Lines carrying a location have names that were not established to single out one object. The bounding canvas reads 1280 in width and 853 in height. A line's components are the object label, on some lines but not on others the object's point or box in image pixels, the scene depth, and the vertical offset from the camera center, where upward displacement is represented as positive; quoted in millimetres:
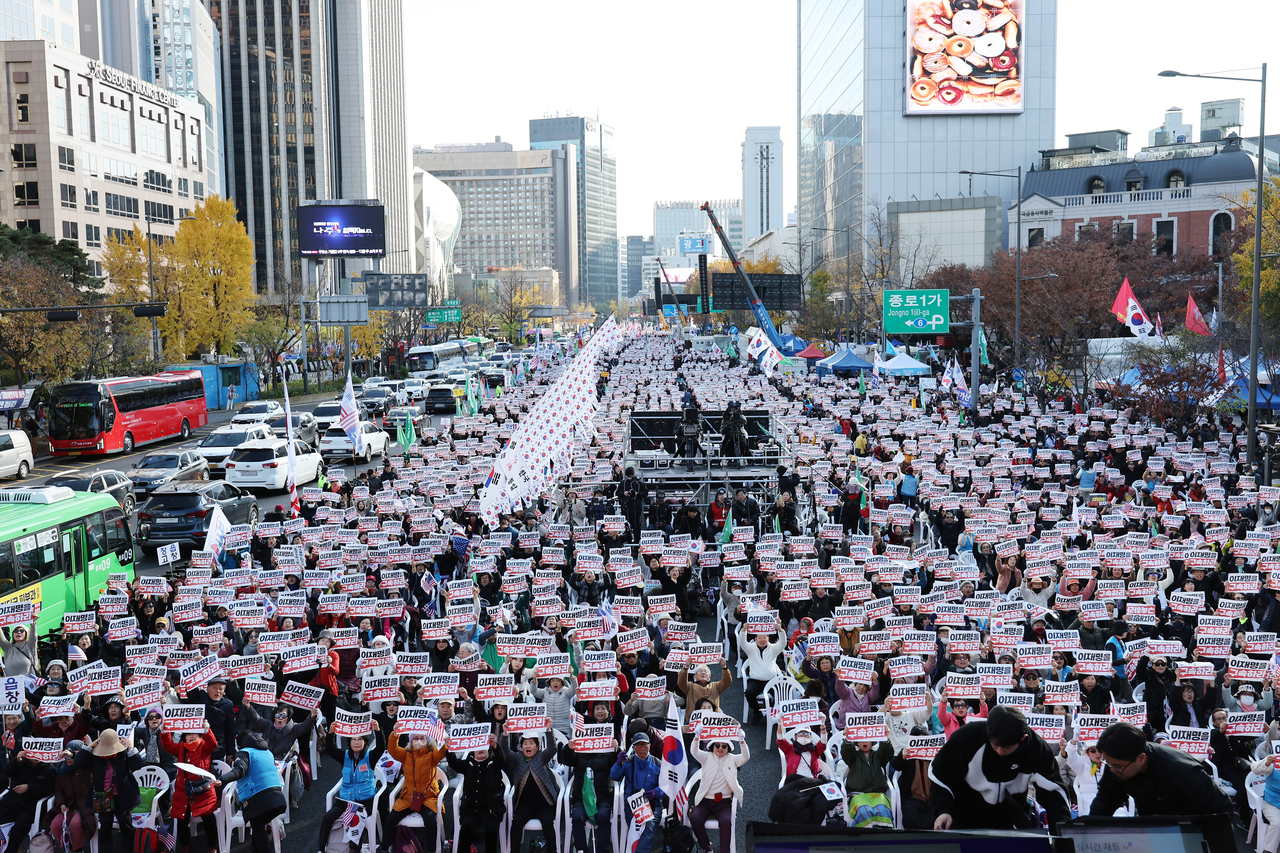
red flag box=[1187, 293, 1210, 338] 30234 -22
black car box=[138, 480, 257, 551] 20609 -3514
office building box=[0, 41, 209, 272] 74938 +13743
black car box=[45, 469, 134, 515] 24044 -3445
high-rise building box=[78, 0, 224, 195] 113312 +35324
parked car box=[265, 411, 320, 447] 35616 -3229
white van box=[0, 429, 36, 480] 31156 -3508
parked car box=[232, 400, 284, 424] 38188 -3093
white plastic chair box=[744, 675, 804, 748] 10828 -3641
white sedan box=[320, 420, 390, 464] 32719 -3434
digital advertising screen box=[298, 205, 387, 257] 68812 +6237
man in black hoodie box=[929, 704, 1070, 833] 5094 -2138
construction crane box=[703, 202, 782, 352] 46906 +316
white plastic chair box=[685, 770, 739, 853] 8320 -3752
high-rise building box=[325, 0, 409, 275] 127875 +26767
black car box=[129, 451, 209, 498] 26469 -3519
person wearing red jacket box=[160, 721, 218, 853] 8531 -3575
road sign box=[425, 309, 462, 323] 89438 +1064
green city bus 14680 -3122
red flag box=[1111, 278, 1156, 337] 31859 +296
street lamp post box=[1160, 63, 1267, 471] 22000 +220
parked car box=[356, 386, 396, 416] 43312 -2863
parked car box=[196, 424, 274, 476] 30875 -3274
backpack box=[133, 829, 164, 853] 8750 -4091
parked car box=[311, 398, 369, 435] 37688 -3029
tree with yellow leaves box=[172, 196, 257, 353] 60219 +3113
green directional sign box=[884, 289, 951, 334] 37094 +431
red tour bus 34812 -2757
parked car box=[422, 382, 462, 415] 47031 -3197
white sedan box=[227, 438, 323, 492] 27828 -3475
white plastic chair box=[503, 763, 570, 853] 8570 -3886
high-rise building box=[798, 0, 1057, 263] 93500 +18277
